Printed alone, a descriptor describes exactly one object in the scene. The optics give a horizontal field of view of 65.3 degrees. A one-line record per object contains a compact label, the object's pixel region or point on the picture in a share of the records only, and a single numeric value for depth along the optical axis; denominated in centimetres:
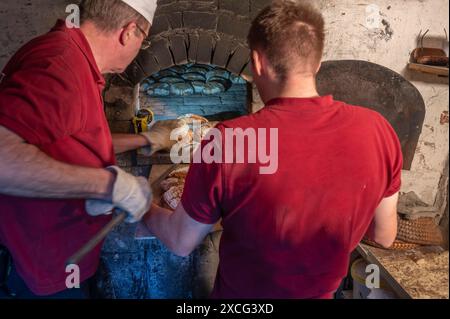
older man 107
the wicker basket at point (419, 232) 207
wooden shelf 207
